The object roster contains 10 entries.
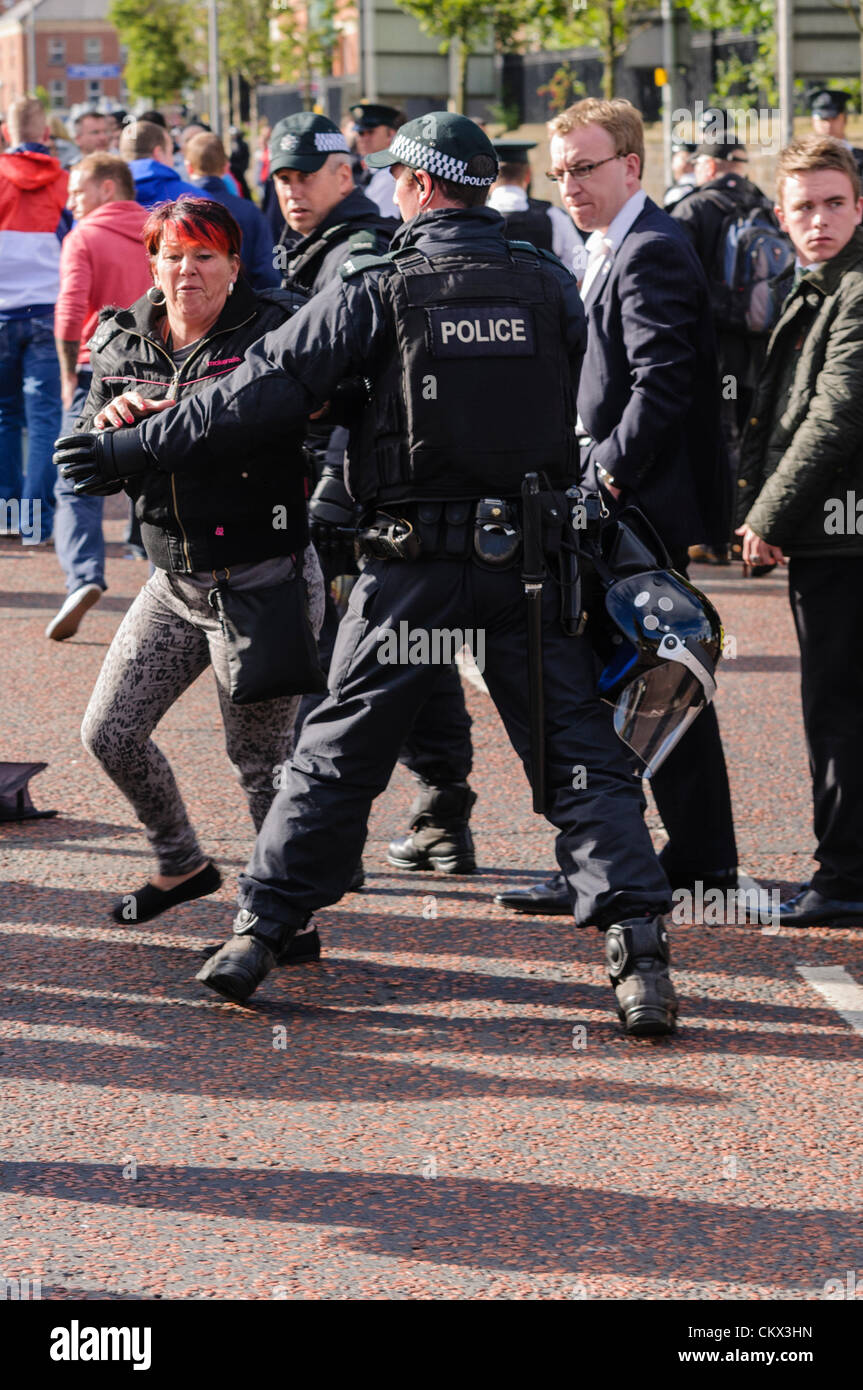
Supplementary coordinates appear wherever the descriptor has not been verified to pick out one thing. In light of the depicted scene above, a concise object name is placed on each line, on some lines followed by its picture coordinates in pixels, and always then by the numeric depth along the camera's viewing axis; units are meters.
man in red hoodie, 10.89
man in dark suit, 5.17
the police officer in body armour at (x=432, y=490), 4.41
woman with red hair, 4.71
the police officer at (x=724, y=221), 9.95
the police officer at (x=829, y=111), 11.02
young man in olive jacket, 5.14
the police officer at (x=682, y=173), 11.49
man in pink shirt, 9.20
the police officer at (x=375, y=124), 12.49
